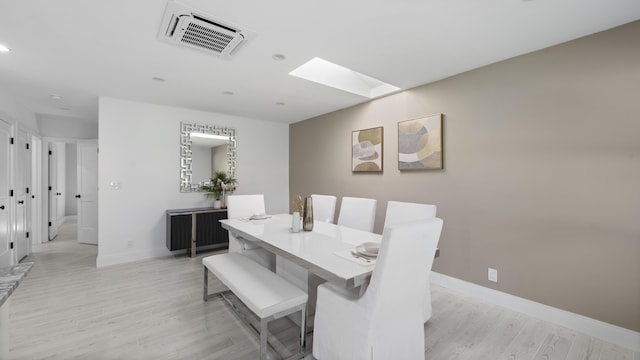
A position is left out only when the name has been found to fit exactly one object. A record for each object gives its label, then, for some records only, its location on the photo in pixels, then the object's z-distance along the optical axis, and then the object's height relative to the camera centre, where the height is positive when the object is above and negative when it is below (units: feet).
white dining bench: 5.65 -2.44
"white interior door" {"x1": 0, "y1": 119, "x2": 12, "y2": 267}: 11.13 -0.44
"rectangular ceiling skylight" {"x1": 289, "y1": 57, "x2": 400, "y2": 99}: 10.50 +4.14
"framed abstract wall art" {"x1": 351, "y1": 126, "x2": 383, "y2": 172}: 12.51 +1.42
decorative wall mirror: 14.57 +1.55
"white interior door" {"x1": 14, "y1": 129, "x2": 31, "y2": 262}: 12.59 -0.62
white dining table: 4.98 -1.53
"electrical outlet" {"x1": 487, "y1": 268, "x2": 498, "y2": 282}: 8.85 -3.05
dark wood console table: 13.21 -2.38
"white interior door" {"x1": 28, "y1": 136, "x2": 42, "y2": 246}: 15.81 -0.47
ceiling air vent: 6.26 +3.74
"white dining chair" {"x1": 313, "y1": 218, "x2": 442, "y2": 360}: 4.69 -2.39
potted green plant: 15.05 -0.33
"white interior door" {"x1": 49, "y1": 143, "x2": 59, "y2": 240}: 17.91 -0.66
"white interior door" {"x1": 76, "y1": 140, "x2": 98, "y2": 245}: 16.84 -0.46
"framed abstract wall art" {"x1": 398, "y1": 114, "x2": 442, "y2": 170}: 10.27 +1.41
